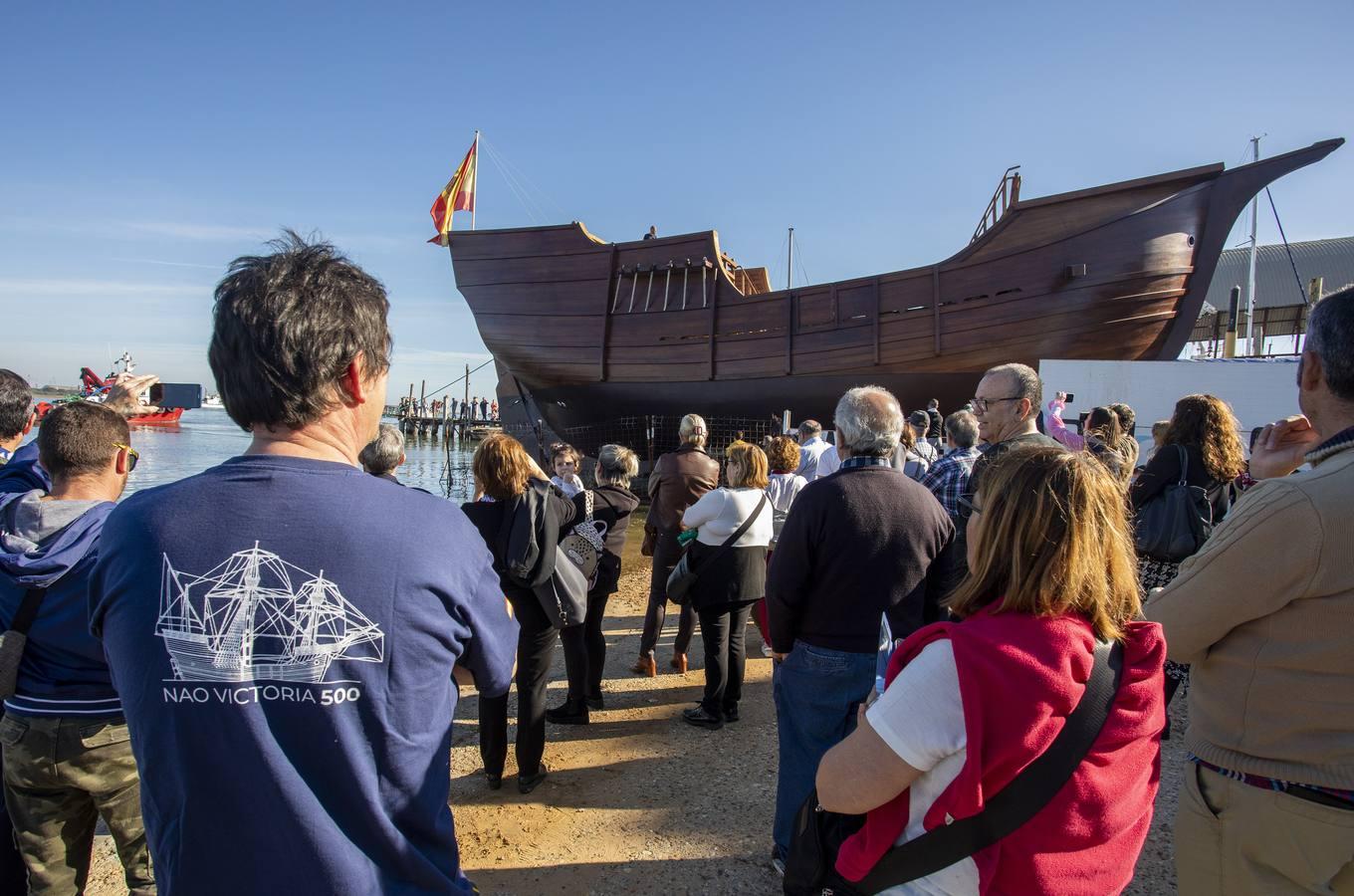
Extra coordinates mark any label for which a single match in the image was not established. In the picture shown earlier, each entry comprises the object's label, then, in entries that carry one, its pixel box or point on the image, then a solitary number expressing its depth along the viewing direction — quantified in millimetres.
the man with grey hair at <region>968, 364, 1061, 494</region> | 2977
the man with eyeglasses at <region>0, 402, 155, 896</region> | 1722
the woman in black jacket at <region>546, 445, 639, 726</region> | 3717
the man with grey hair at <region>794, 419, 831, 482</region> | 5680
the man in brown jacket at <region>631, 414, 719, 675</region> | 4426
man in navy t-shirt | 964
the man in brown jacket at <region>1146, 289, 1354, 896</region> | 1339
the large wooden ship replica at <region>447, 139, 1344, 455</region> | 10500
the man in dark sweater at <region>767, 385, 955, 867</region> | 2279
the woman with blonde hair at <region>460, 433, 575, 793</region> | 2910
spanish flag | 15639
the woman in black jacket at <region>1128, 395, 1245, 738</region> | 3076
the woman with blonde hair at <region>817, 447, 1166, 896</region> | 1068
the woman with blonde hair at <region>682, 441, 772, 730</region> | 3482
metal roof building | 28062
